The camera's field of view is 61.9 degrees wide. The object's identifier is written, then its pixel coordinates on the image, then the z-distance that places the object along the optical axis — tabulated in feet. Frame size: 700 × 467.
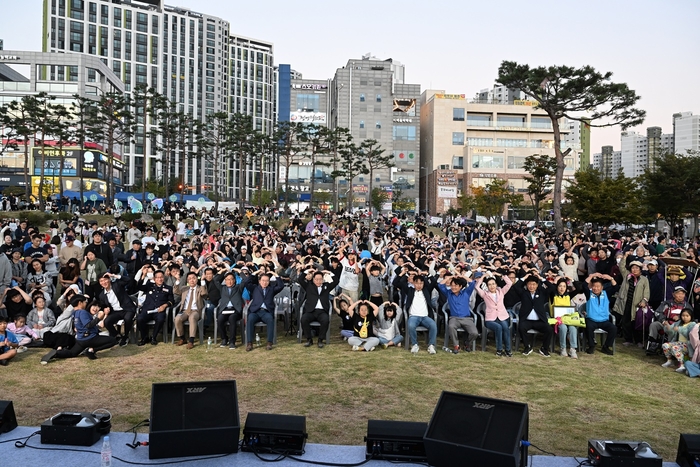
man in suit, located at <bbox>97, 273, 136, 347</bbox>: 32.88
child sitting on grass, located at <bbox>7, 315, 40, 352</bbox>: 31.14
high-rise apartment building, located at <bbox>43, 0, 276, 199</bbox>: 378.12
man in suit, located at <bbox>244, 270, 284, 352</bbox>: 32.81
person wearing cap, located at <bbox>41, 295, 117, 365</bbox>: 29.91
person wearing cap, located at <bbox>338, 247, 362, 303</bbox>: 38.96
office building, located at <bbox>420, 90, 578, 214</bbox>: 293.64
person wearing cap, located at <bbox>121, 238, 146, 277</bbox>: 45.06
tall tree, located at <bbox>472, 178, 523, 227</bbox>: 200.85
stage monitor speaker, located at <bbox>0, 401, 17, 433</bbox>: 16.76
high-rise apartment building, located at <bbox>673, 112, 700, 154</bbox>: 538.06
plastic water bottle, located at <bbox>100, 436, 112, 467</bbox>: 14.90
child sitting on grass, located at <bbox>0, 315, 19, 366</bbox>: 28.37
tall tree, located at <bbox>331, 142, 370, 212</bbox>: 219.45
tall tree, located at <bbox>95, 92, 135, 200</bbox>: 160.45
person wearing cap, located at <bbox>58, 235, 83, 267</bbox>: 44.73
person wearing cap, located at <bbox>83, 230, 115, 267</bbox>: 45.36
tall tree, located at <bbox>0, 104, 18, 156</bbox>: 157.89
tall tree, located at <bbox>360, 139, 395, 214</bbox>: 229.66
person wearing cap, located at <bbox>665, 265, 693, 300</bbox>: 34.45
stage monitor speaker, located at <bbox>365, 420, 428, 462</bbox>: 15.65
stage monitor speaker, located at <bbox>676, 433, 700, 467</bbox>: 15.03
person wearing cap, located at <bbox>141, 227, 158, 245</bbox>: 53.67
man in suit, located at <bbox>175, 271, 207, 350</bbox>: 33.22
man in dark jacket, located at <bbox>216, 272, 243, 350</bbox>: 33.09
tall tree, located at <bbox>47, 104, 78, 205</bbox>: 155.43
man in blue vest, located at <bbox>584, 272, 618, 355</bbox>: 32.91
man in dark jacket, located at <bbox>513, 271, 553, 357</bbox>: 32.40
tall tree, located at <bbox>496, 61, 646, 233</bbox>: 93.15
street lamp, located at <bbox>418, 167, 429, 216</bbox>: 322.92
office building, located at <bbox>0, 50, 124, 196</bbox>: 245.24
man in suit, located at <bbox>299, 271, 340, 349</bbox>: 33.63
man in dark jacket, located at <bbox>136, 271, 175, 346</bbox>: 33.35
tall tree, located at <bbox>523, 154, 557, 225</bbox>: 147.43
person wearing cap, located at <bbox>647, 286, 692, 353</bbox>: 31.45
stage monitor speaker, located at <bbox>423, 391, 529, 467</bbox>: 14.29
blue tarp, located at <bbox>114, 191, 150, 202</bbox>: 149.19
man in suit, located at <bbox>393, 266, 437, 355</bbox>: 32.35
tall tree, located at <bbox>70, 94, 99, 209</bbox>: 162.11
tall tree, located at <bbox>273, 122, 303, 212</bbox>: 199.72
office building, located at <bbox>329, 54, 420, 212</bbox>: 321.52
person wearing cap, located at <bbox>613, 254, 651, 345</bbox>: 34.65
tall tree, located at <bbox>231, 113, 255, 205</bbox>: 181.98
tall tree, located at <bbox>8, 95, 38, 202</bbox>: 150.12
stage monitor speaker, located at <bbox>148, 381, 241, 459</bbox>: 15.42
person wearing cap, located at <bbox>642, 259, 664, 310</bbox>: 35.50
